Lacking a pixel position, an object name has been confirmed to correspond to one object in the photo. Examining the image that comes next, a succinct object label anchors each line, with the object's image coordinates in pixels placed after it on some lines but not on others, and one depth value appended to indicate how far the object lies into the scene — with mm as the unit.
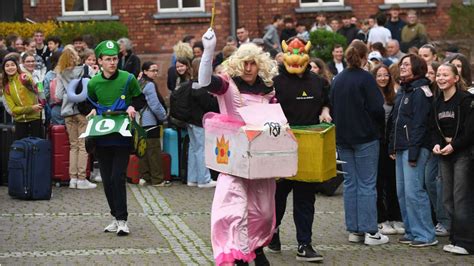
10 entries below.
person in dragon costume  10891
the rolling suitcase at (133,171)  16703
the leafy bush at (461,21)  22750
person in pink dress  9688
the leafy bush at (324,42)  22925
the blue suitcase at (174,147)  17062
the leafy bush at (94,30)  23938
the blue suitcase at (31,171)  15055
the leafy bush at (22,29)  23969
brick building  26109
